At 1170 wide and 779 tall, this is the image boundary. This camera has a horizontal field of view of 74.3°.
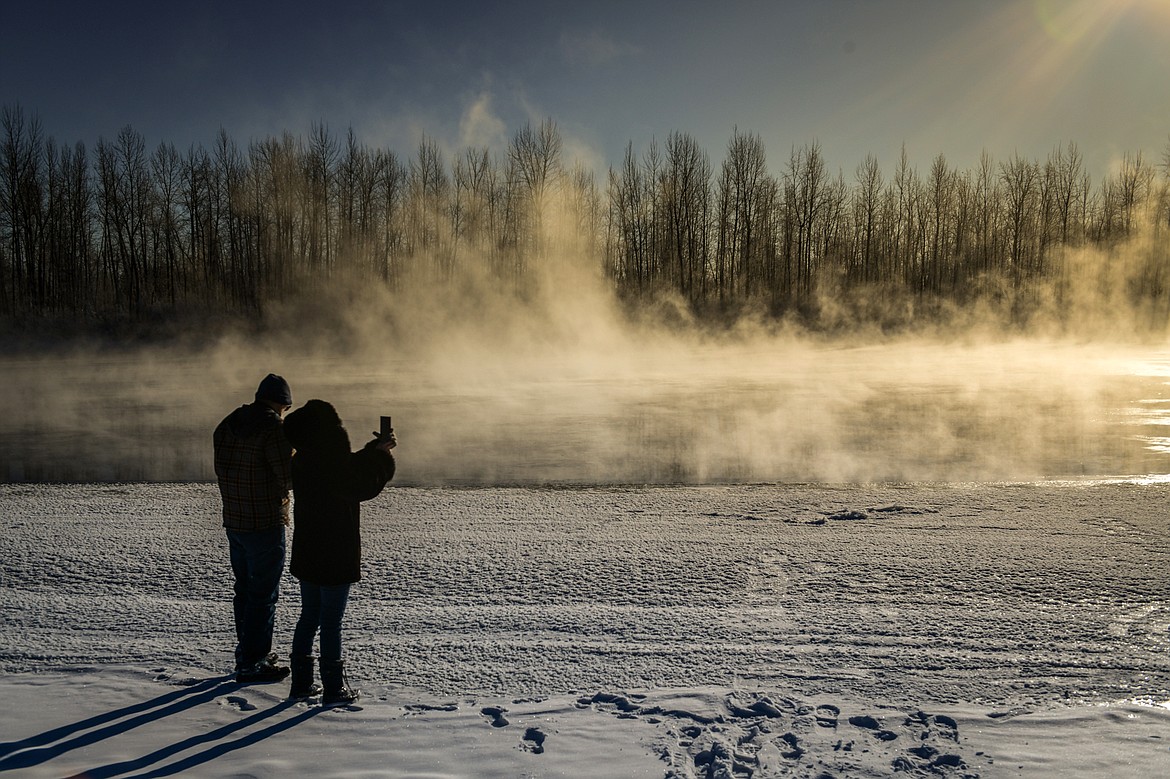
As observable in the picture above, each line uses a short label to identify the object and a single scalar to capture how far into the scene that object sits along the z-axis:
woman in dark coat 3.64
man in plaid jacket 4.01
